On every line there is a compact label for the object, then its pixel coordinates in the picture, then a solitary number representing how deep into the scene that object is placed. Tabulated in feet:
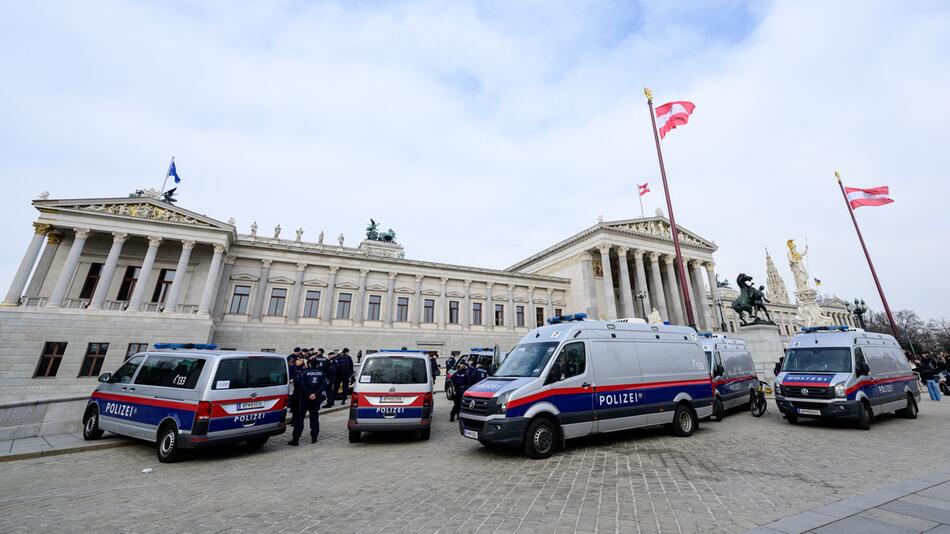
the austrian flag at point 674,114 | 61.93
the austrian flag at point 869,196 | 79.15
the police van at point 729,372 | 40.56
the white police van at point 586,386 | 23.89
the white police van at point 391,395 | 29.99
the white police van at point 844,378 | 32.91
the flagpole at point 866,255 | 81.42
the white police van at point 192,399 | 24.04
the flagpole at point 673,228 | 54.95
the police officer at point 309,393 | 30.68
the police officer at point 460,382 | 39.75
